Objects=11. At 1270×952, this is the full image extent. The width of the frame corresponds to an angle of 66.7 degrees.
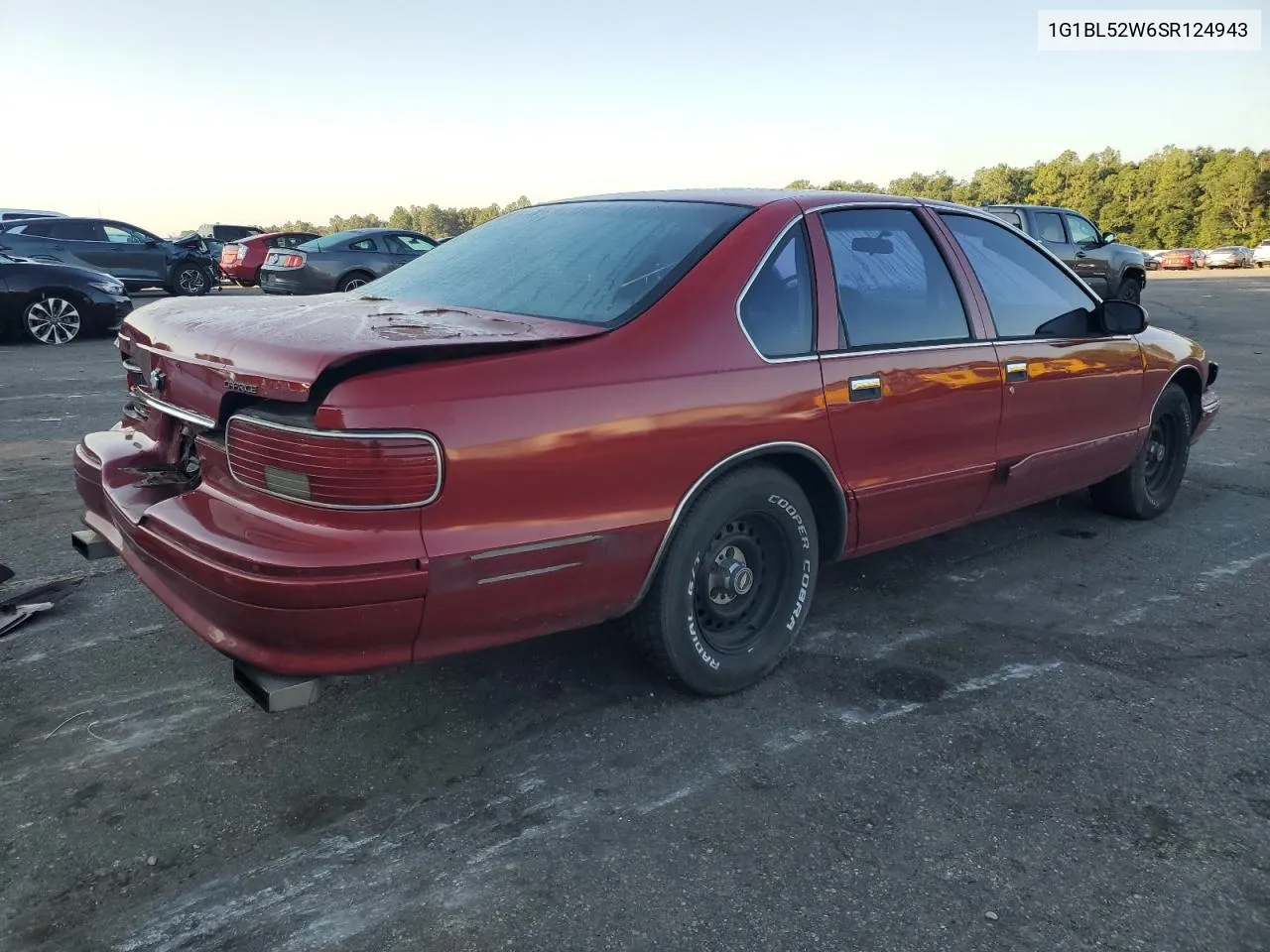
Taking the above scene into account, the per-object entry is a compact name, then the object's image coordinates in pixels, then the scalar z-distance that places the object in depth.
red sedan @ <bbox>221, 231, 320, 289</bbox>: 19.22
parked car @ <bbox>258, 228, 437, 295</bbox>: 15.05
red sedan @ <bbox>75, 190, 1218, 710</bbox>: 2.22
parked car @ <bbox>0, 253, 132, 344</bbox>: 10.69
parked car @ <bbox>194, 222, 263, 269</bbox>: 28.84
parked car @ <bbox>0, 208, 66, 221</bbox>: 18.42
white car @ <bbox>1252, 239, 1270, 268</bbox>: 49.31
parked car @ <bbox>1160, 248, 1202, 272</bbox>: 49.31
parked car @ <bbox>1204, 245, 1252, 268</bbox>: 49.31
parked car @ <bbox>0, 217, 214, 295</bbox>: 16.19
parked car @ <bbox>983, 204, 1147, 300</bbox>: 14.90
